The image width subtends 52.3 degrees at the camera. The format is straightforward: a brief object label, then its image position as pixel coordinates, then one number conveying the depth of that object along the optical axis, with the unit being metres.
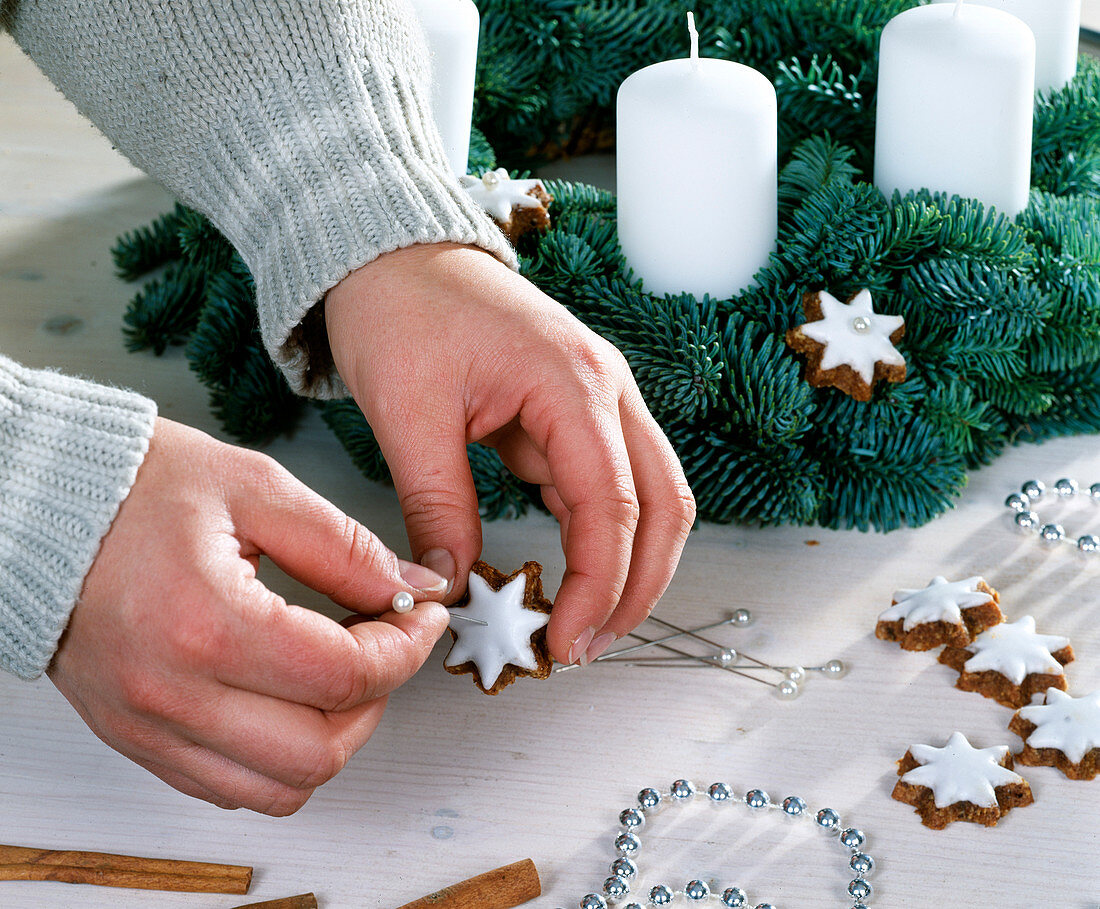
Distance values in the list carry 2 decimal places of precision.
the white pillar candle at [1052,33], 0.85
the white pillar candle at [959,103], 0.72
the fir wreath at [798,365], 0.71
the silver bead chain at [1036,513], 0.71
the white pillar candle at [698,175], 0.69
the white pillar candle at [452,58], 0.75
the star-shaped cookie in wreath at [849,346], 0.70
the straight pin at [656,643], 0.65
